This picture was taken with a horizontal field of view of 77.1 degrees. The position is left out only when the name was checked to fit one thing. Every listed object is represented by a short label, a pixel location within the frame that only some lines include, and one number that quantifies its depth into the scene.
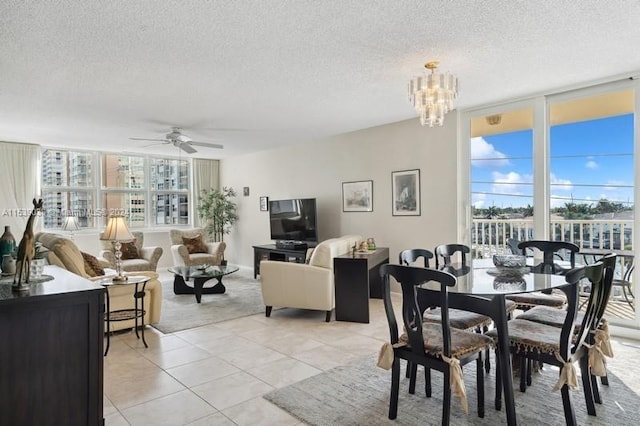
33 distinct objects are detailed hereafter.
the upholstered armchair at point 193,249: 6.84
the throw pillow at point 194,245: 7.22
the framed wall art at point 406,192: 5.31
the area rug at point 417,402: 2.29
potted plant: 8.31
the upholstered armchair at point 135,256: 6.09
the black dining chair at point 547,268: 3.08
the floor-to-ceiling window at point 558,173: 3.88
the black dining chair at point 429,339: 2.08
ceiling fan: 5.48
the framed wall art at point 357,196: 5.93
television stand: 6.40
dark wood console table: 4.29
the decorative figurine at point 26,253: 2.06
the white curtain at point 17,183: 6.47
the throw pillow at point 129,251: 6.50
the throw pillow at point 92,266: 4.32
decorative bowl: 3.00
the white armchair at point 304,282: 4.30
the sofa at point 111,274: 3.71
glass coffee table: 5.36
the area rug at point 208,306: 4.40
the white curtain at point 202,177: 8.82
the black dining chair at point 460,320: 2.64
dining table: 2.16
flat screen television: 6.45
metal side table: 3.66
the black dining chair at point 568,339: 2.10
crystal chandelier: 3.04
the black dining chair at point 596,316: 2.31
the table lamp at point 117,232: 3.72
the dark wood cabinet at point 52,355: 1.85
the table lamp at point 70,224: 7.01
